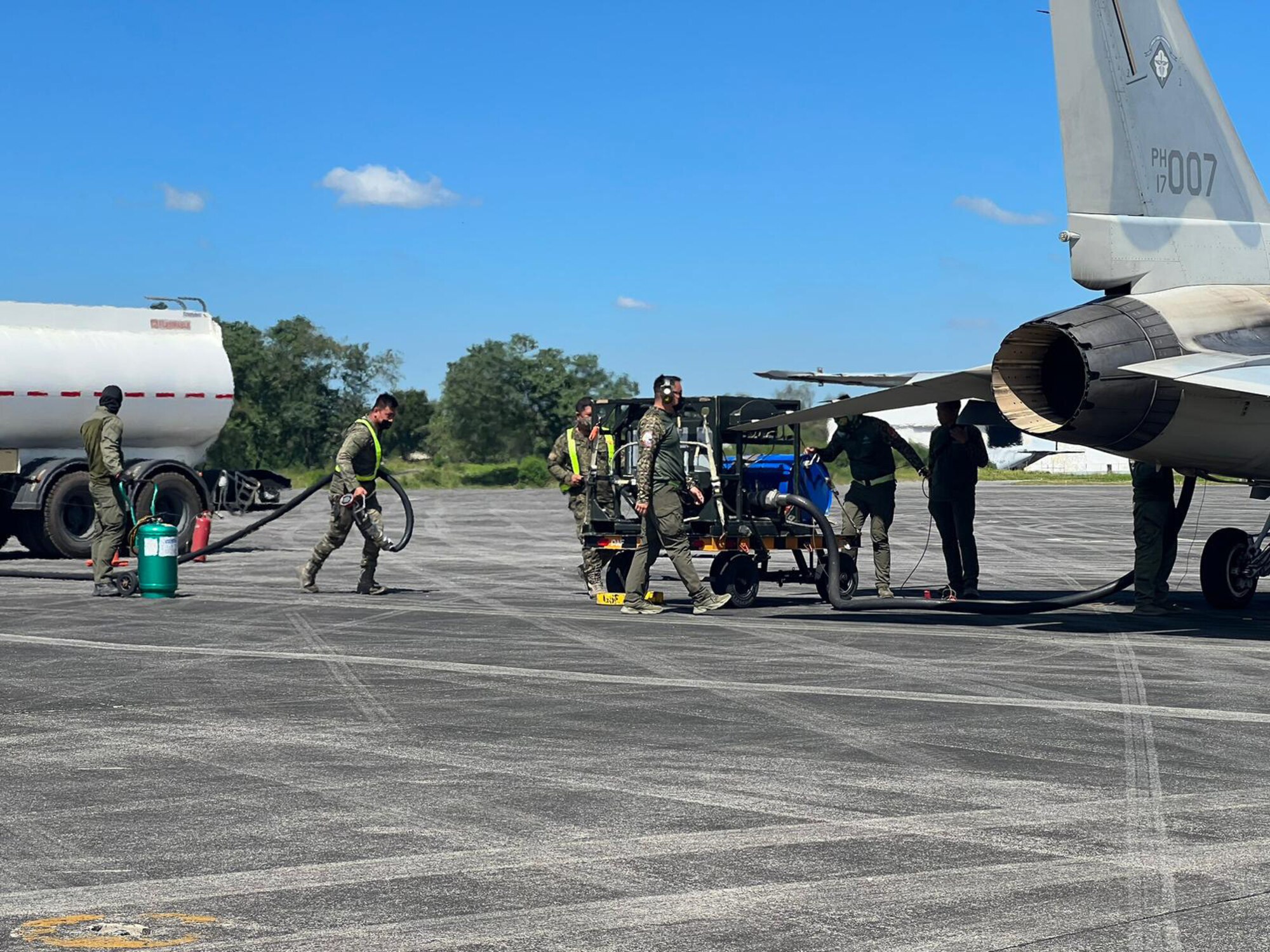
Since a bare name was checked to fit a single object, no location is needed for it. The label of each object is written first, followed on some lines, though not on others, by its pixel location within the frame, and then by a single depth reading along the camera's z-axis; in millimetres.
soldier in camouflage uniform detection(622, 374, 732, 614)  14508
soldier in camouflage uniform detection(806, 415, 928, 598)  16375
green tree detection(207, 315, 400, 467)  69812
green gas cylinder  16188
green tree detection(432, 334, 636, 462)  99188
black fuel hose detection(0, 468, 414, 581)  17266
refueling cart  15297
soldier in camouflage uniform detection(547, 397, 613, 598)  16484
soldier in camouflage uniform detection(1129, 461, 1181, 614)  14641
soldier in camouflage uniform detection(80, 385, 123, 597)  17203
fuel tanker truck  22312
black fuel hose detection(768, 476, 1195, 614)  13992
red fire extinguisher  22812
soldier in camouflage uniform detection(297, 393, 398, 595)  16562
